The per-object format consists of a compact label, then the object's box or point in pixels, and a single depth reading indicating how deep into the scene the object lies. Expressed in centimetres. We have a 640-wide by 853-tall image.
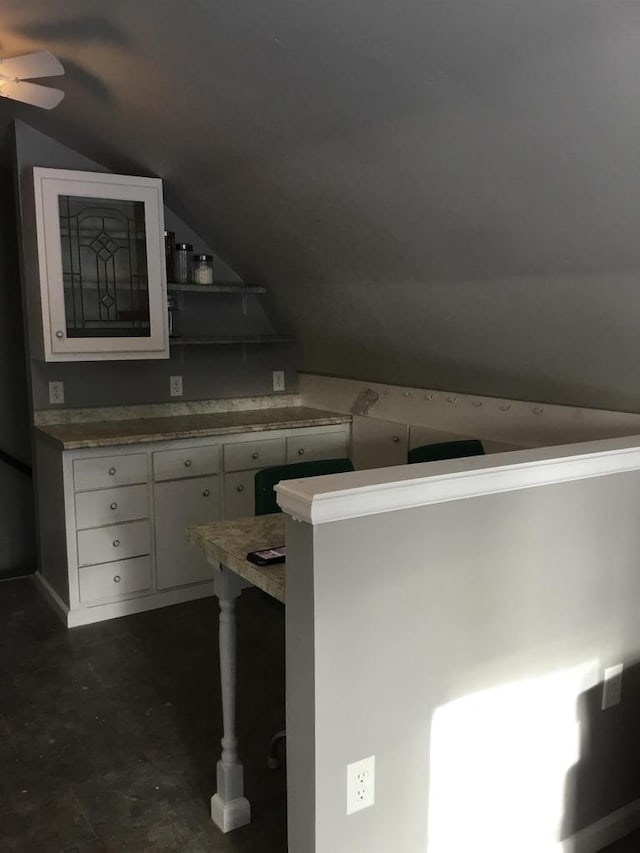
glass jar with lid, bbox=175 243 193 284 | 372
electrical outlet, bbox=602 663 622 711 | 197
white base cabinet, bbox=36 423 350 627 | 332
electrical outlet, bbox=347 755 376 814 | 155
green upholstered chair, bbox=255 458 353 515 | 234
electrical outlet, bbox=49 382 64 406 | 364
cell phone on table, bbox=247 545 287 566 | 173
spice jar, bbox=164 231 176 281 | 368
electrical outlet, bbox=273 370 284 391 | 437
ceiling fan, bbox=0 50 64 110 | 213
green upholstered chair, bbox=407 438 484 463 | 292
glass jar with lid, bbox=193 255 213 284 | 376
